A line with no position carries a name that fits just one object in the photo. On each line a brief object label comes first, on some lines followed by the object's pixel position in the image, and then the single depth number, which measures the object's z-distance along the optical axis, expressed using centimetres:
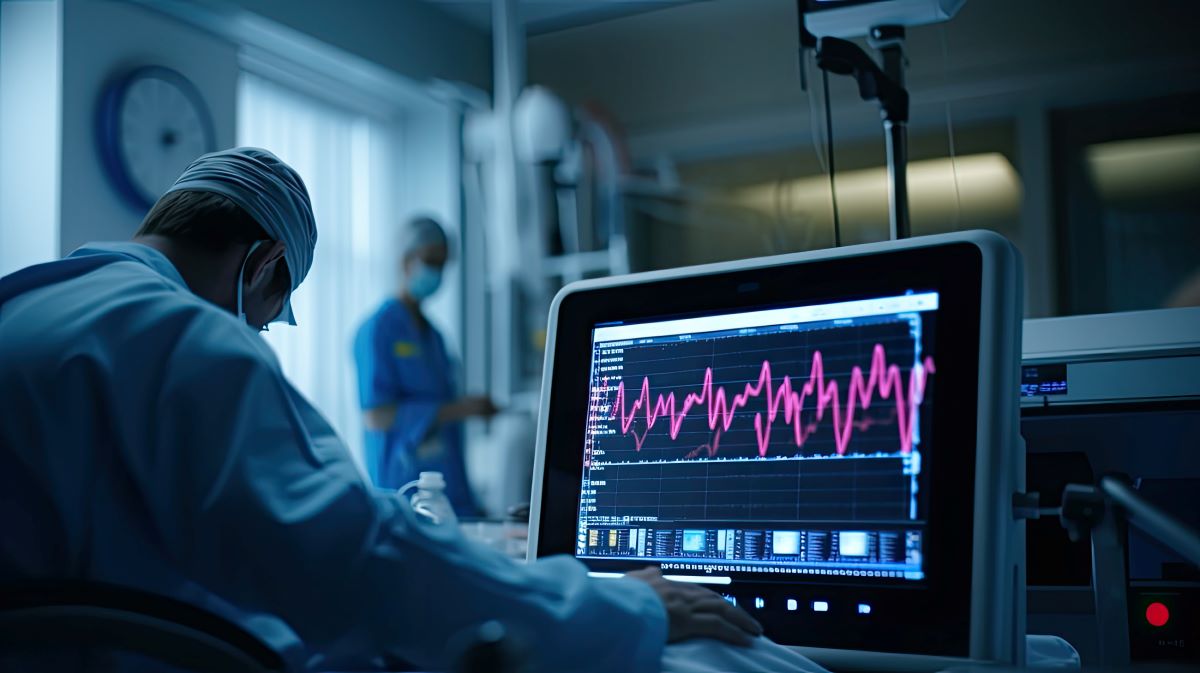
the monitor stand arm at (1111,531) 65
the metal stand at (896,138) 118
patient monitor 74
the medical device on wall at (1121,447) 97
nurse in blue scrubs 358
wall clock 332
